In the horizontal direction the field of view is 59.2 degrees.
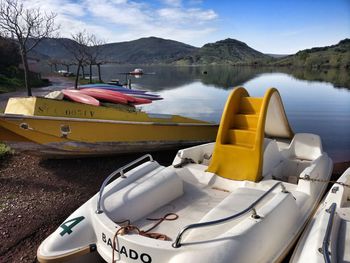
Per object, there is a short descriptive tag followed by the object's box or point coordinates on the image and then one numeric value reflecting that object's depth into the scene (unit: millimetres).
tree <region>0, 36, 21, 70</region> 35469
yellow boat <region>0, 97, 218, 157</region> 7977
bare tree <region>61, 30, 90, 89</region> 34581
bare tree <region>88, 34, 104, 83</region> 36988
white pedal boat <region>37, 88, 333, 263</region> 3504
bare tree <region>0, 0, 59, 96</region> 17625
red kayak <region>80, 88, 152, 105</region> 11120
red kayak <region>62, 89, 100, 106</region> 9681
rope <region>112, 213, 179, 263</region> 3641
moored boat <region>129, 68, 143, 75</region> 75812
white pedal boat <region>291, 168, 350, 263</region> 3385
